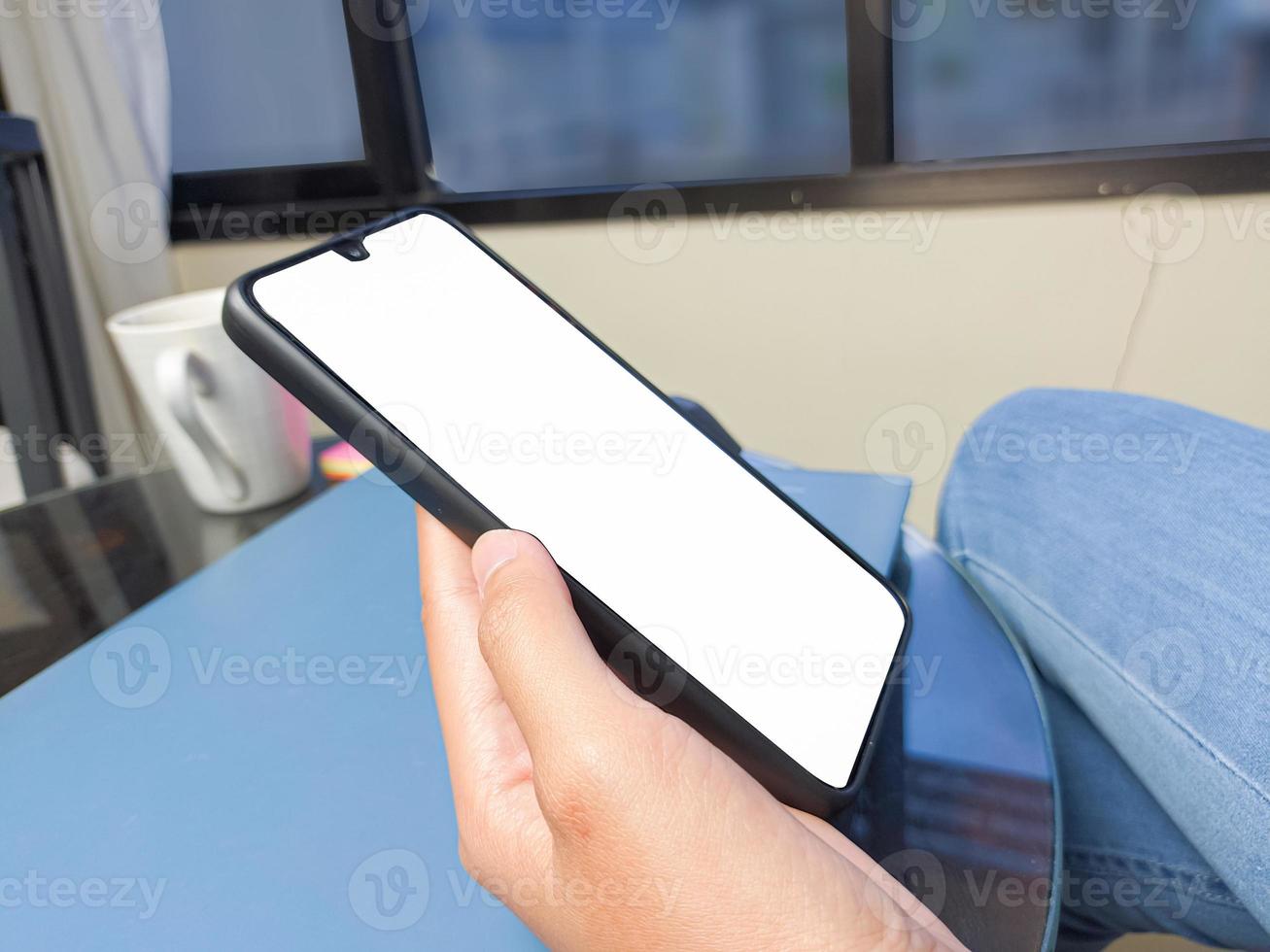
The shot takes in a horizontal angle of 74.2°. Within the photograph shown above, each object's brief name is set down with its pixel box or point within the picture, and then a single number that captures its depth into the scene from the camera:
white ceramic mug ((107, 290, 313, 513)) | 0.52
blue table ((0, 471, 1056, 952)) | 0.26
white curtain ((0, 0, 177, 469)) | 1.22
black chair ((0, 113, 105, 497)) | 0.66
